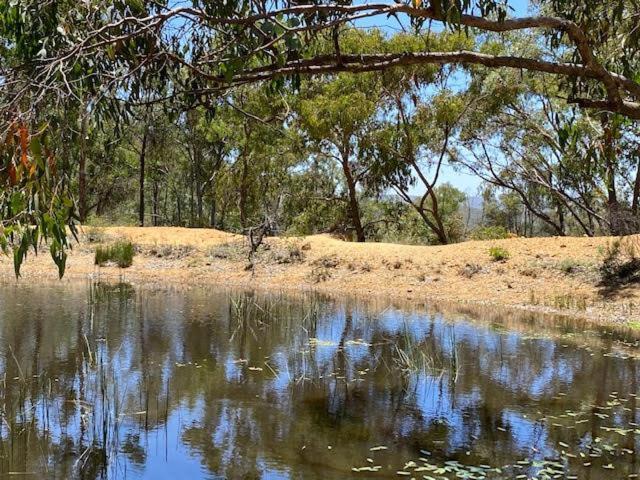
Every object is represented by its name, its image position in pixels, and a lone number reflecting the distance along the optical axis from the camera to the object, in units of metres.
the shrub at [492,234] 21.78
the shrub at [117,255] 19.12
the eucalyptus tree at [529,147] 21.67
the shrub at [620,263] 14.99
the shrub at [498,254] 17.25
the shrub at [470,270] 16.98
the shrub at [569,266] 16.02
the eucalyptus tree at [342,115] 21.59
